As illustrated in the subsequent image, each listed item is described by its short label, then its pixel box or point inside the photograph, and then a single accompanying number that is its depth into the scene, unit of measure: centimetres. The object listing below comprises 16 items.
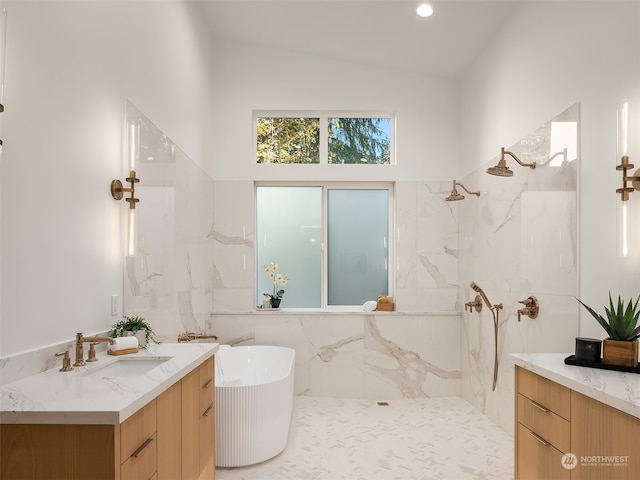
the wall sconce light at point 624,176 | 196
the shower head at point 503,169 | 291
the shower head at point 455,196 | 385
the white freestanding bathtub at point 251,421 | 280
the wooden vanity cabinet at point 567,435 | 136
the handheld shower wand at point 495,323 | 337
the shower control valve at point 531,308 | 290
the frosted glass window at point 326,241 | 462
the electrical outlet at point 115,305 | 225
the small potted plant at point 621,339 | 173
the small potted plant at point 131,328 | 215
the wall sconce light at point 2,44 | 137
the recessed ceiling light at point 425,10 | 339
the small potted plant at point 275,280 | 449
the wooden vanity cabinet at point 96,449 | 119
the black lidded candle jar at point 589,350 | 183
